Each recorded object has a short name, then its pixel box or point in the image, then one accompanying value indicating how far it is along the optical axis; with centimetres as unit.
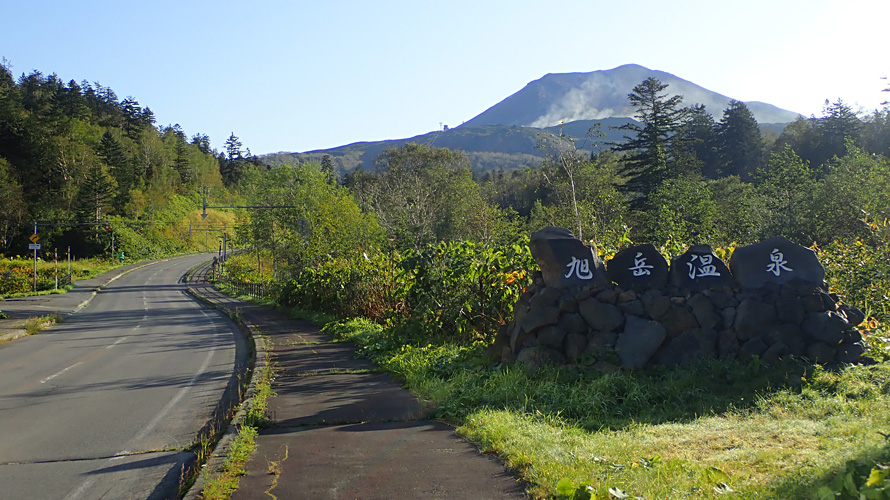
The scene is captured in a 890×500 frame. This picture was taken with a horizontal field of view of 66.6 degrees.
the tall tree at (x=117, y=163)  8400
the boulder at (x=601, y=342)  787
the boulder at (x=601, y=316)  798
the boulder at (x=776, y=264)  791
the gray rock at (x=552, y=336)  812
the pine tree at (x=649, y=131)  3966
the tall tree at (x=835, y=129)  4550
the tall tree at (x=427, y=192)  4053
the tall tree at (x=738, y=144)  5425
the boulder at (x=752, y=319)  769
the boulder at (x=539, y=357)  810
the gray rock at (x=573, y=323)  812
